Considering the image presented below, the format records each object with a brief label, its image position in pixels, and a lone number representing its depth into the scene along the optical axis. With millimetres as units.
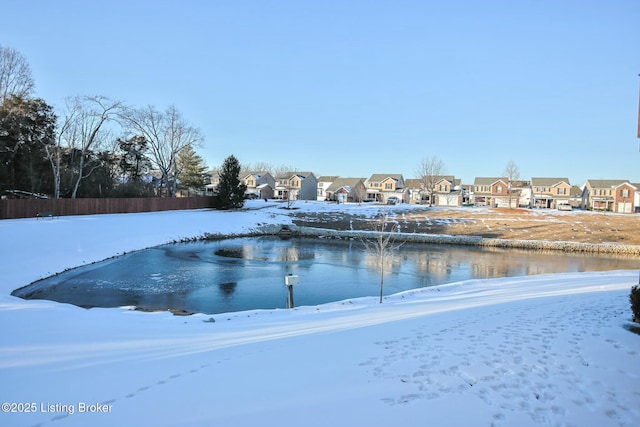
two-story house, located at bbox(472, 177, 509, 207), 75250
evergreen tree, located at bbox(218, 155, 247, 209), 49375
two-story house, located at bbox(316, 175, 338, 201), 91375
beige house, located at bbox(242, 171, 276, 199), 85312
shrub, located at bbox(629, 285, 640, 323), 6828
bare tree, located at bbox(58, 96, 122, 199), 37750
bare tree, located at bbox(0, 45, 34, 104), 33500
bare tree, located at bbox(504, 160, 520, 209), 74688
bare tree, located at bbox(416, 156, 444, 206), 73012
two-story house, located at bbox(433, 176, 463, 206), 76750
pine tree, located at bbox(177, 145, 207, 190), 60447
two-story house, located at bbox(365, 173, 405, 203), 81688
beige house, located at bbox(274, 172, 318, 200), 83875
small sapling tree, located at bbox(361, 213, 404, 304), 24067
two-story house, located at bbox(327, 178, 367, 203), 81375
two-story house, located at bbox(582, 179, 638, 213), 70062
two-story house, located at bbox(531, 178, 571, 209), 73250
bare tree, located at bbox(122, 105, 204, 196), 50969
